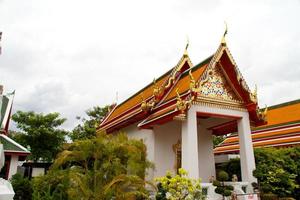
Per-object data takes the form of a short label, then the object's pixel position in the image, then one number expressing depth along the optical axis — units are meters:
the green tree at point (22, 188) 10.64
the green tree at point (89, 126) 21.20
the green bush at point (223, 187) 7.94
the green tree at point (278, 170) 9.26
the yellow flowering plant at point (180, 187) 6.55
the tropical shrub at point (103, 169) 7.22
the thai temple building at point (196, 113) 8.64
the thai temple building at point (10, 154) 12.32
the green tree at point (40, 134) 17.55
